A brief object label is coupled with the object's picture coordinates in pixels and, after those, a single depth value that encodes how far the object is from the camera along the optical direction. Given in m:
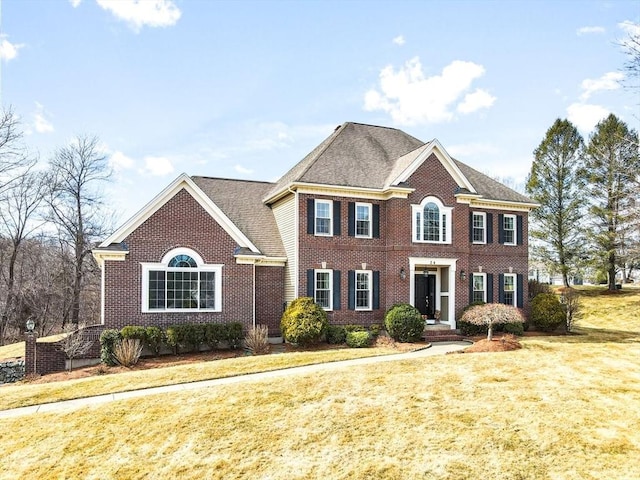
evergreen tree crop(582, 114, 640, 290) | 37.50
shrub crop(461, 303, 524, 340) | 19.44
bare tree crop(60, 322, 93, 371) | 17.09
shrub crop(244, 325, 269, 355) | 18.56
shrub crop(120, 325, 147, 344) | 17.55
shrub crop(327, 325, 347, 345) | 20.09
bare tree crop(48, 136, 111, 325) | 33.50
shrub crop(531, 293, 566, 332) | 23.39
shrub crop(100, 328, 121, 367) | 17.28
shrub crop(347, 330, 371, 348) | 19.52
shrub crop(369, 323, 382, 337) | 20.80
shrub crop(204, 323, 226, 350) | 18.67
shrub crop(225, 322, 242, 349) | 19.03
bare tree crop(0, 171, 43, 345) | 33.25
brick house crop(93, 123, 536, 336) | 18.98
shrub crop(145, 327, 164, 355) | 17.88
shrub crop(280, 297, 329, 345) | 18.91
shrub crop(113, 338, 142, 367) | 16.84
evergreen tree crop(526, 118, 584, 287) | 40.28
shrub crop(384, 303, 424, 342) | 19.95
